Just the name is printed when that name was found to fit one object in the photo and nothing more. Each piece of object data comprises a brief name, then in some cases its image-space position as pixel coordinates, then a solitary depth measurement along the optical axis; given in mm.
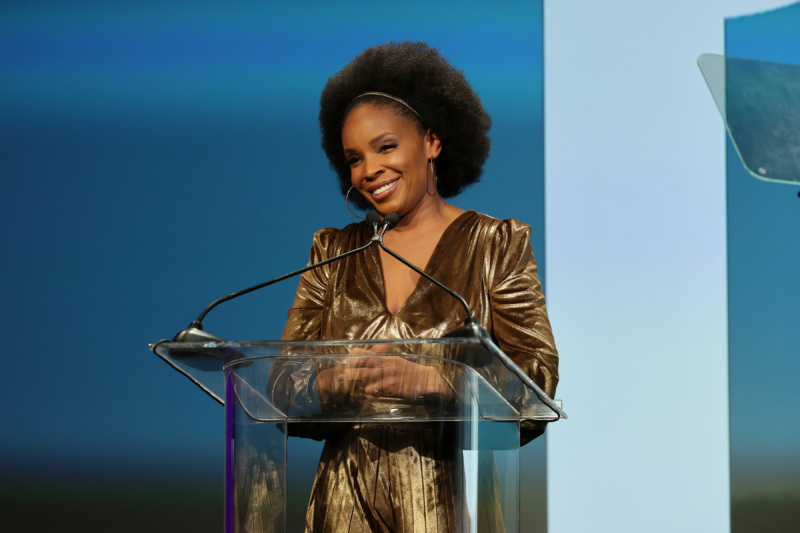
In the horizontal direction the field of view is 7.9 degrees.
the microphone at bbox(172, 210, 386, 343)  9555
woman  9745
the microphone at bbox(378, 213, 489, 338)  9437
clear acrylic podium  9491
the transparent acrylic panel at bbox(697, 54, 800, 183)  9933
